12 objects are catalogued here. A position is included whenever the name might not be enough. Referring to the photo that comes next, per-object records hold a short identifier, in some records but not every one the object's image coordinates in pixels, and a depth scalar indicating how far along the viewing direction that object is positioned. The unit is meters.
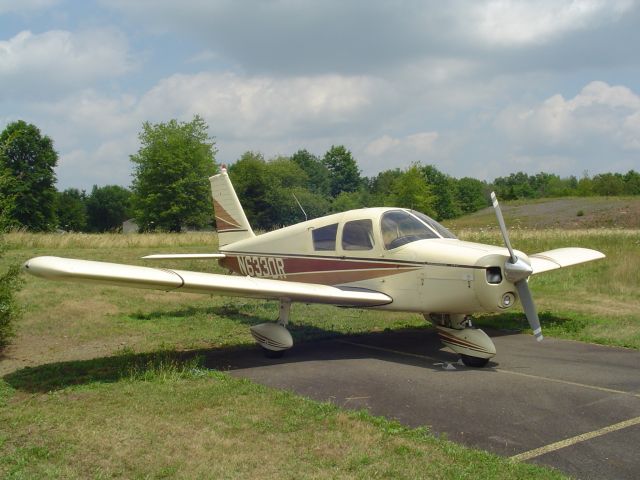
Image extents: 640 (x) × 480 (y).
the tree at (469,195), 119.50
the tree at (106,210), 121.66
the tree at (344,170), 109.69
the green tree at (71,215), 91.69
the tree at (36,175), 57.66
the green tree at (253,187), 49.17
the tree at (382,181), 109.99
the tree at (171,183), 50.81
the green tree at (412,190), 43.31
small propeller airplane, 7.45
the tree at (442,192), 89.38
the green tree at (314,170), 96.88
